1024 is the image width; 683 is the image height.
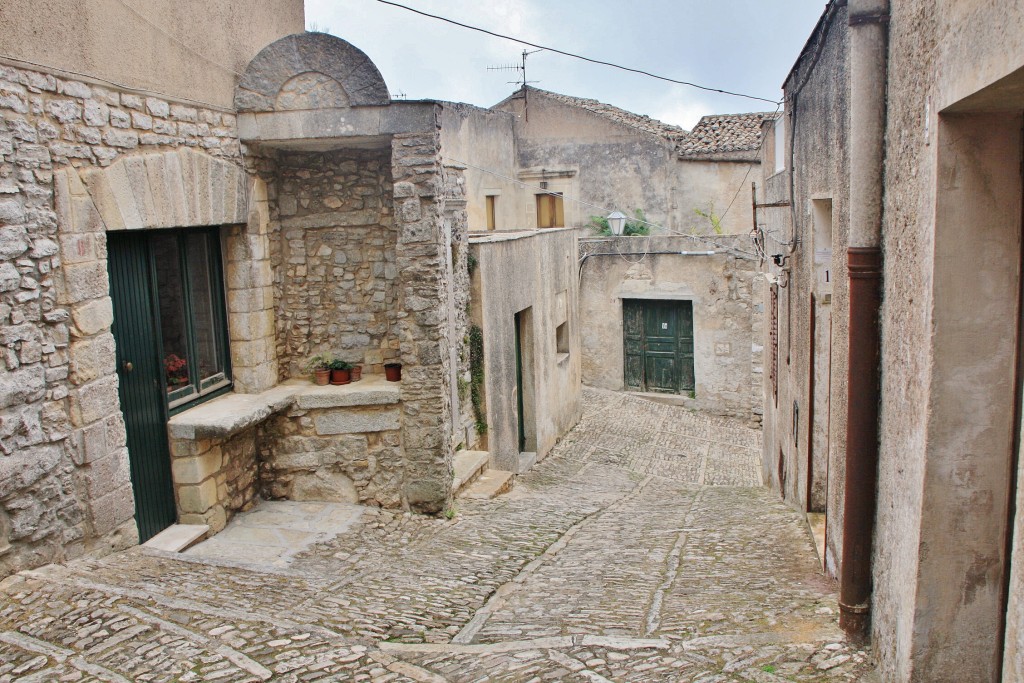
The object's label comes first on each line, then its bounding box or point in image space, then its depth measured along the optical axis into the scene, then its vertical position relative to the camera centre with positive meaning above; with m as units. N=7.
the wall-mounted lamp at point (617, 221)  18.55 +0.45
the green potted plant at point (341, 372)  7.75 -1.06
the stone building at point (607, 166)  20.80 +1.86
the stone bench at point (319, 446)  7.41 -1.67
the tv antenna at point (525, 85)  21.48 +4.02
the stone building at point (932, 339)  2.99 -0.43
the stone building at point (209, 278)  5.08 -0.15
